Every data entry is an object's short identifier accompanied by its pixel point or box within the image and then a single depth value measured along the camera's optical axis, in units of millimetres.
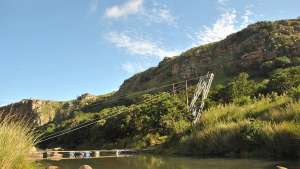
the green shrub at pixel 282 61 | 42856
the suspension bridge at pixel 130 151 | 21677
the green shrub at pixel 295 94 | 14464
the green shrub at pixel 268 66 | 44394
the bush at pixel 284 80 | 29863
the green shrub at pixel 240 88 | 32573
